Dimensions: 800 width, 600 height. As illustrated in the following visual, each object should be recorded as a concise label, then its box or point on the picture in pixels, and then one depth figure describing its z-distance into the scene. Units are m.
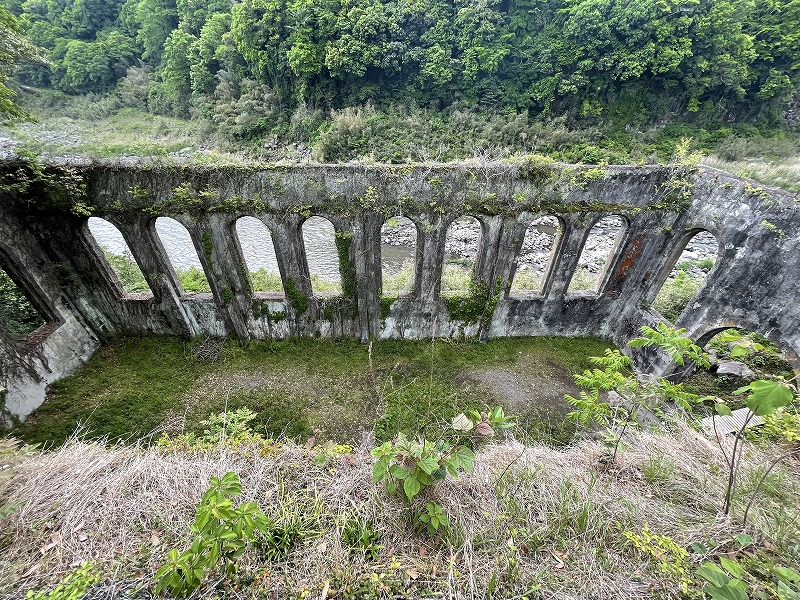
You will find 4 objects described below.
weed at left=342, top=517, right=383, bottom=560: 2.65
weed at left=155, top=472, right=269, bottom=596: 2.08
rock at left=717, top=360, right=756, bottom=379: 8.28
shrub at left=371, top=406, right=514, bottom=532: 2.64
